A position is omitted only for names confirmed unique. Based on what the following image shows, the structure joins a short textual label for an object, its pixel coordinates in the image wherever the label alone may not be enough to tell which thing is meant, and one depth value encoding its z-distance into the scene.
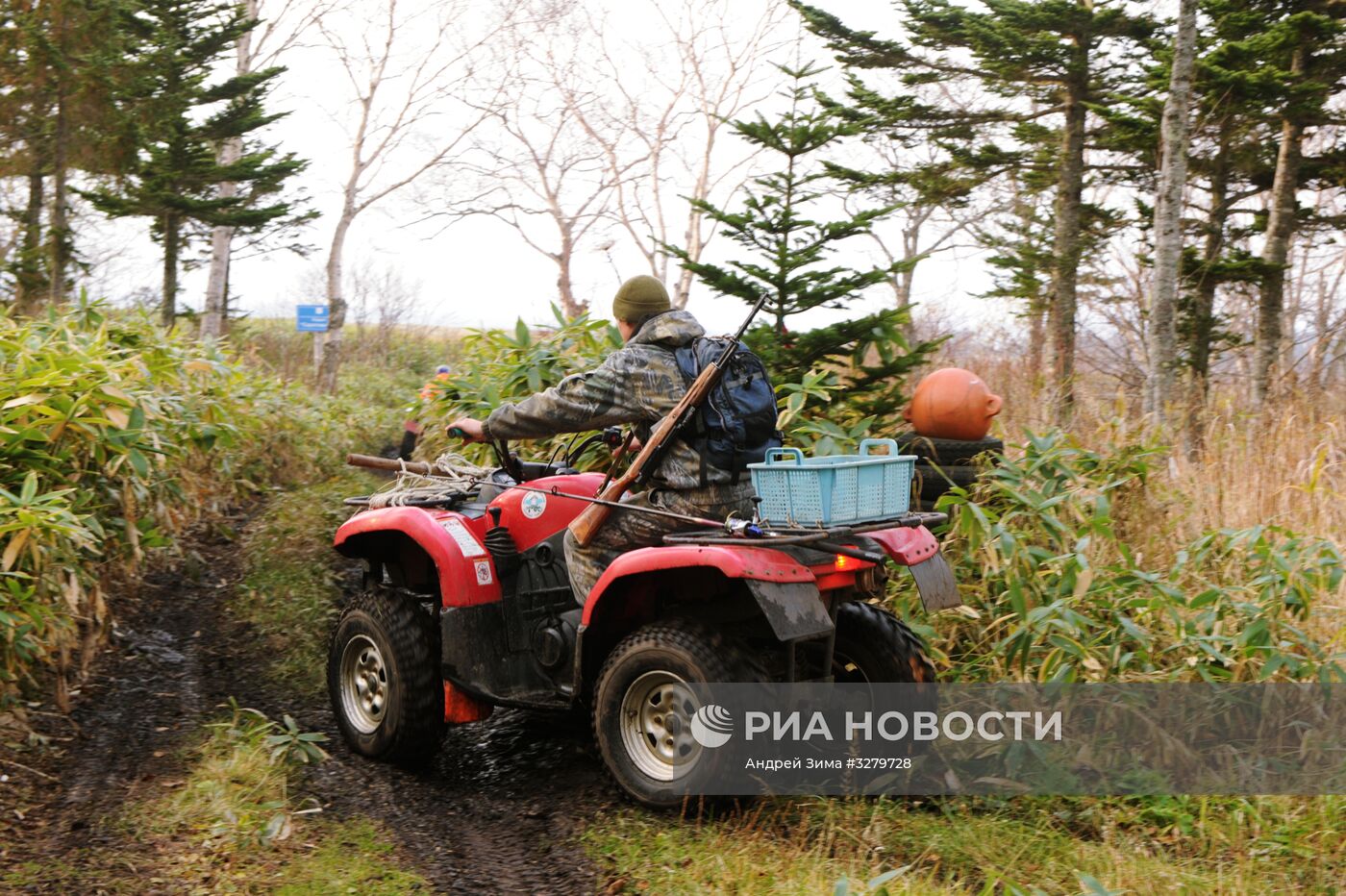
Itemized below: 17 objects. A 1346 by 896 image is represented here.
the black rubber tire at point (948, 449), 6.49
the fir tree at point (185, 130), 17.38
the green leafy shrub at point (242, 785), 3.99
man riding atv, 4.27
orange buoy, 6.45
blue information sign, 20.16
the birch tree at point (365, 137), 24.58
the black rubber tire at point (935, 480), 6.36
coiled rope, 5.12
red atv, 3.93
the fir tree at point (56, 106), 14.91
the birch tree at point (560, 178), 27.52
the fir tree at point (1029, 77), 12.22
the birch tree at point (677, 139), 27.02
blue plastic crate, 3.81
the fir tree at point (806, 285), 7.09
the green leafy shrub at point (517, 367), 8.08
